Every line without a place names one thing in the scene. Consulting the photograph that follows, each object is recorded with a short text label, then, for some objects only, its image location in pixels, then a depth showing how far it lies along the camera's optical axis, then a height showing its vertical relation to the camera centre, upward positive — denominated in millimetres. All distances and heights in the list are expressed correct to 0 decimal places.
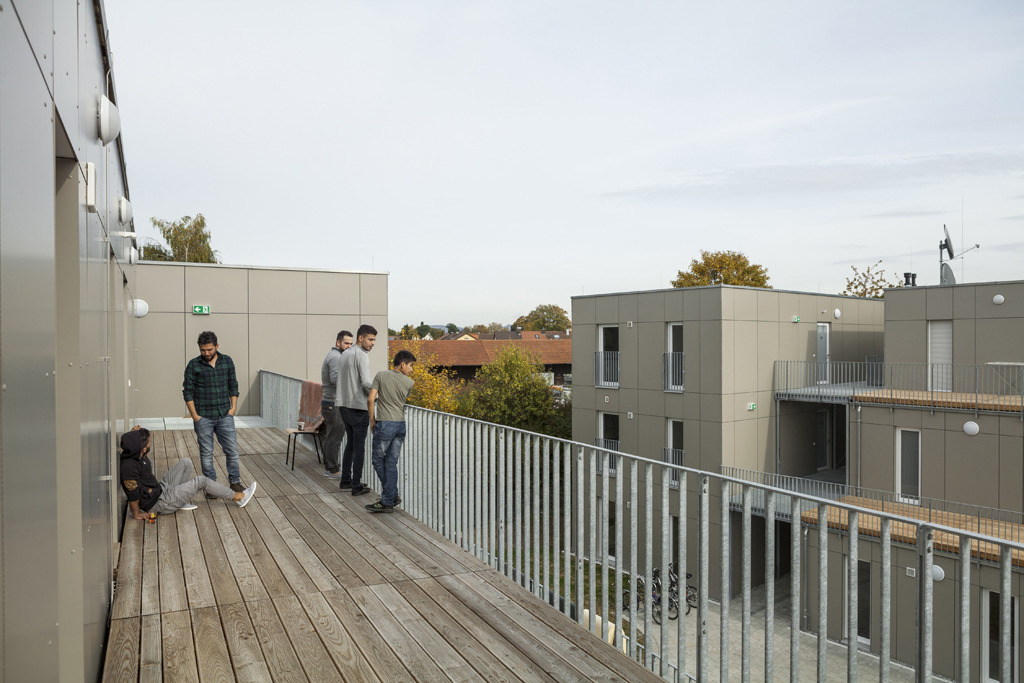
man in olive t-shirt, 6293 -755
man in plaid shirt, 6688 -594
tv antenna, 22766 +2606
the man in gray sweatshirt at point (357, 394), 7020 -577
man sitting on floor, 5969 -1395
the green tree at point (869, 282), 41219 +3427
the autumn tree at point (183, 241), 38469 +5729
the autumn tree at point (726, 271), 42531 +4317
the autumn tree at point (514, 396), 35531 -3051
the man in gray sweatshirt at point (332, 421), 8375 -1020
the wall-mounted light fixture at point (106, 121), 3793 +1262
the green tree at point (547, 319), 95938 +2866
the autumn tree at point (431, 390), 36812 -2885
